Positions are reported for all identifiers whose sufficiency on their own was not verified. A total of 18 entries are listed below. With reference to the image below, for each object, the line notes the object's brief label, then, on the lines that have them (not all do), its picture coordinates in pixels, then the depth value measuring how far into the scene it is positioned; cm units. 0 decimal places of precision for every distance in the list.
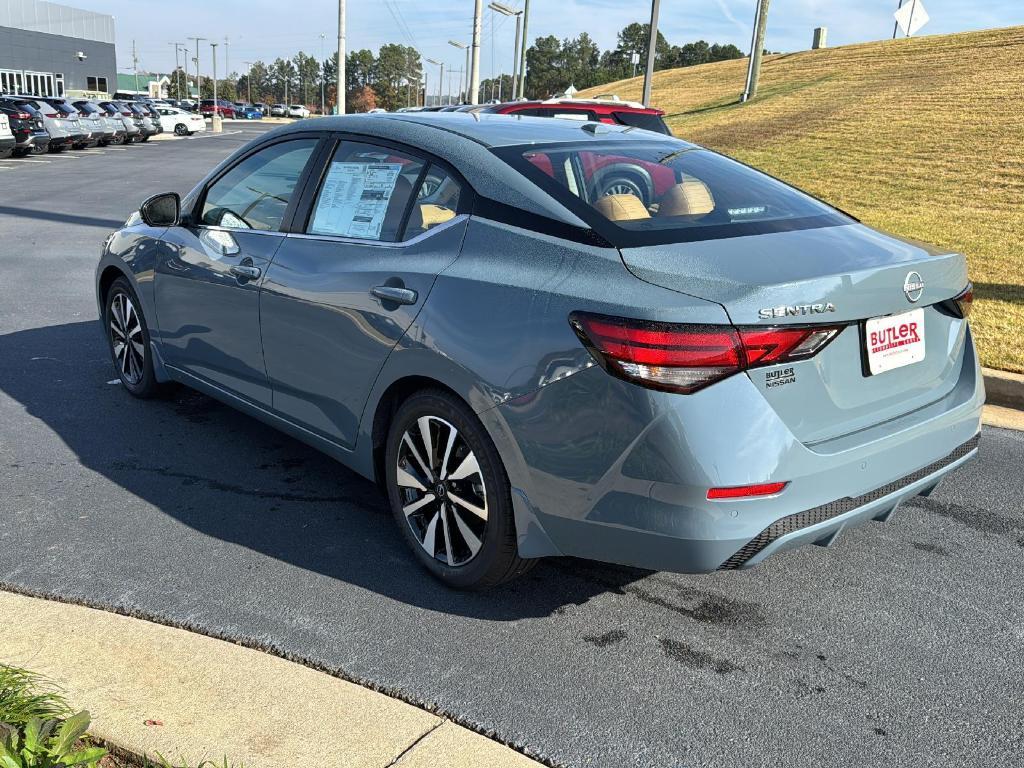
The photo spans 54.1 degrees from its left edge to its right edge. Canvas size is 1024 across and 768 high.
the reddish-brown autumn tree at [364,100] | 14831
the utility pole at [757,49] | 3712
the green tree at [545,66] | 14862
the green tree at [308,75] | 18250
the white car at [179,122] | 5047
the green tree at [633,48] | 14844
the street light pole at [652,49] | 2020
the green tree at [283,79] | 18350
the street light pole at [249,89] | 18650
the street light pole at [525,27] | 4581
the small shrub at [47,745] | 230
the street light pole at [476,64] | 3156
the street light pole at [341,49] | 3834
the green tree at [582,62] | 14138
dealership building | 7025
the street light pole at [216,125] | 5800
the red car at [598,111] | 992
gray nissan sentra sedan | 282
